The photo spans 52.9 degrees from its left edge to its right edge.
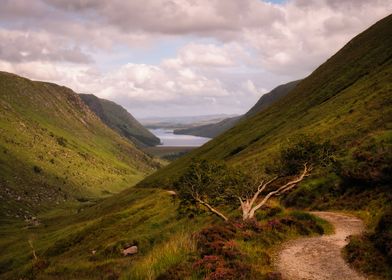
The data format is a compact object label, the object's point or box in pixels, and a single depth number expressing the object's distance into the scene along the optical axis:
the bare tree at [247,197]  30.18
